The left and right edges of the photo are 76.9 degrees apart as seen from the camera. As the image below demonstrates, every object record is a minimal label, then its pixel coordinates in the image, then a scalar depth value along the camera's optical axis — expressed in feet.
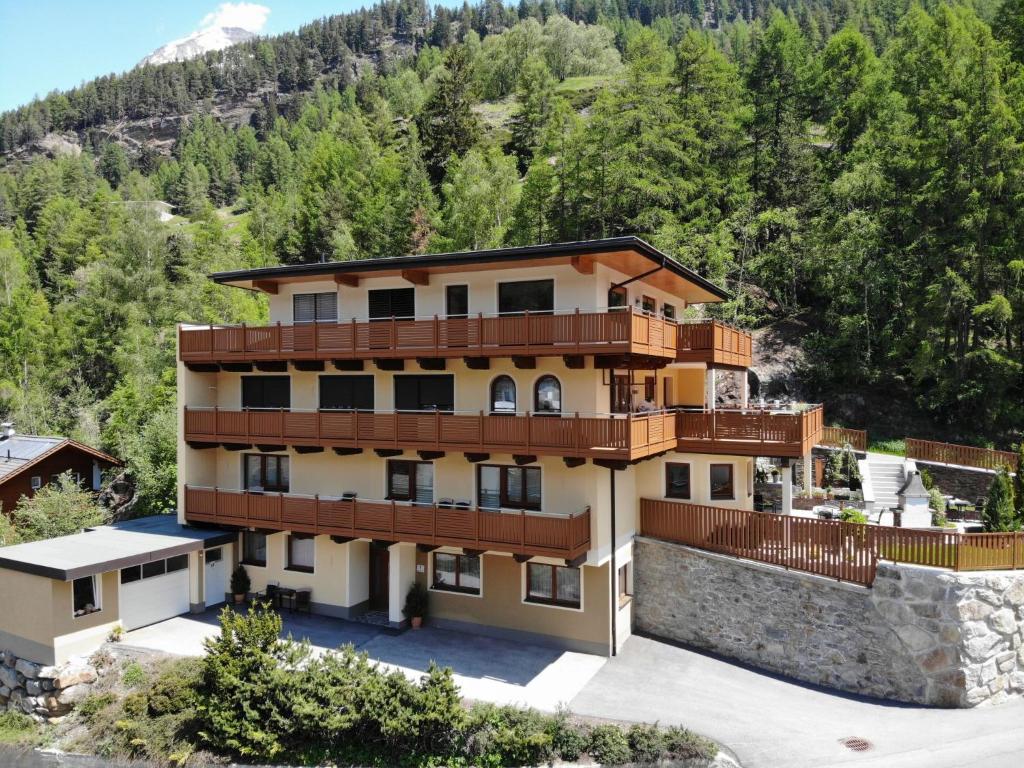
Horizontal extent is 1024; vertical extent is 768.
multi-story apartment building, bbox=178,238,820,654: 56.95
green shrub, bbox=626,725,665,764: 43.47
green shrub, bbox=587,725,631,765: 43.78
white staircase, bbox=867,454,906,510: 86.74
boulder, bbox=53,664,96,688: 56.59
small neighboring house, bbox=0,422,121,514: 98.68
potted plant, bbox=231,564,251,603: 72.13
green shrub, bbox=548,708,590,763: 44.80
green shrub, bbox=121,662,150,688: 55.50
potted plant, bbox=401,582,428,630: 65.16
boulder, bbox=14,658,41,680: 57.77
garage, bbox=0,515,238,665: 58.03
